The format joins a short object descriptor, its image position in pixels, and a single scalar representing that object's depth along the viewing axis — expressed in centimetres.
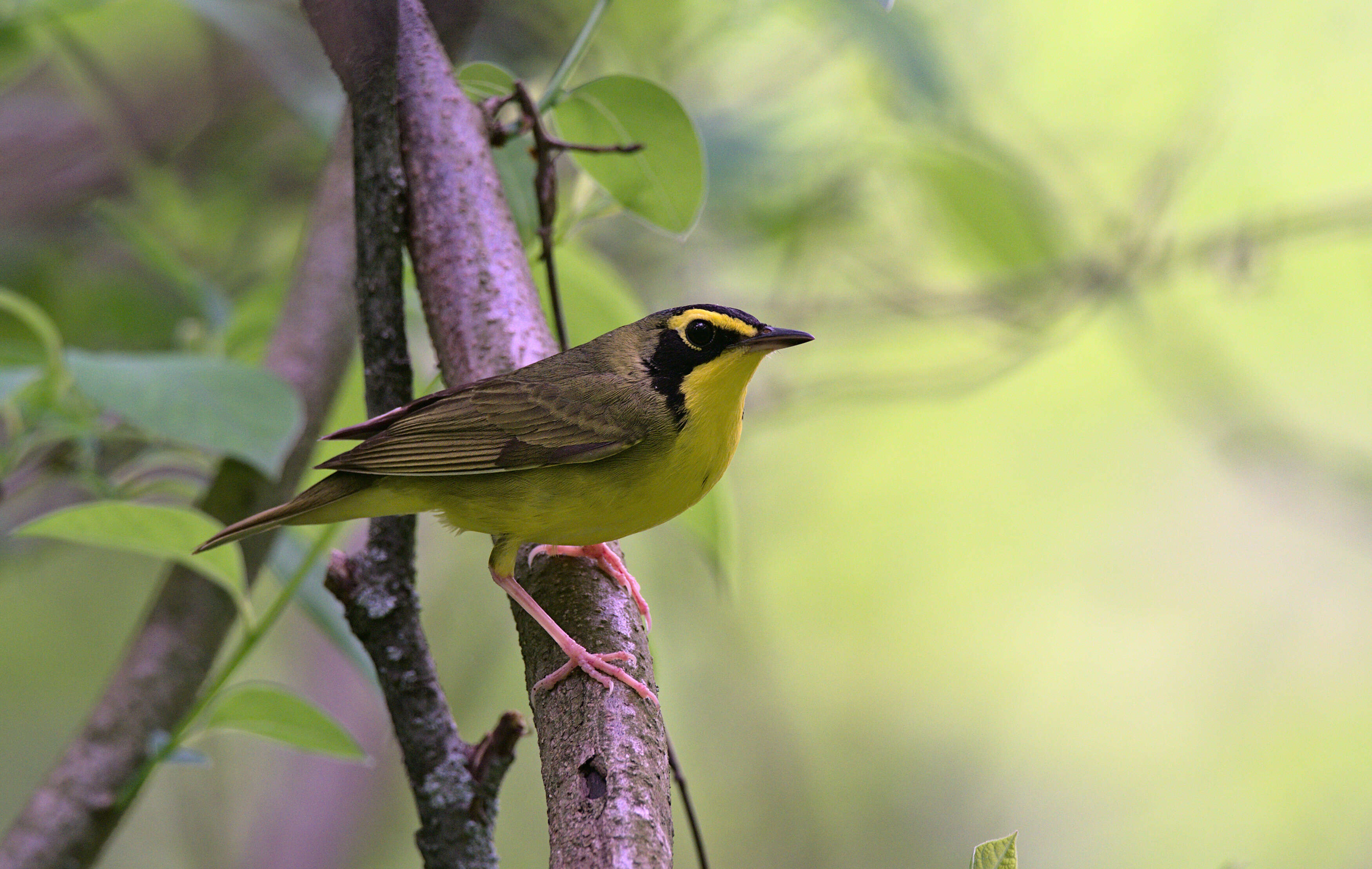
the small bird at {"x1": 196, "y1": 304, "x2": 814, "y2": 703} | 534
